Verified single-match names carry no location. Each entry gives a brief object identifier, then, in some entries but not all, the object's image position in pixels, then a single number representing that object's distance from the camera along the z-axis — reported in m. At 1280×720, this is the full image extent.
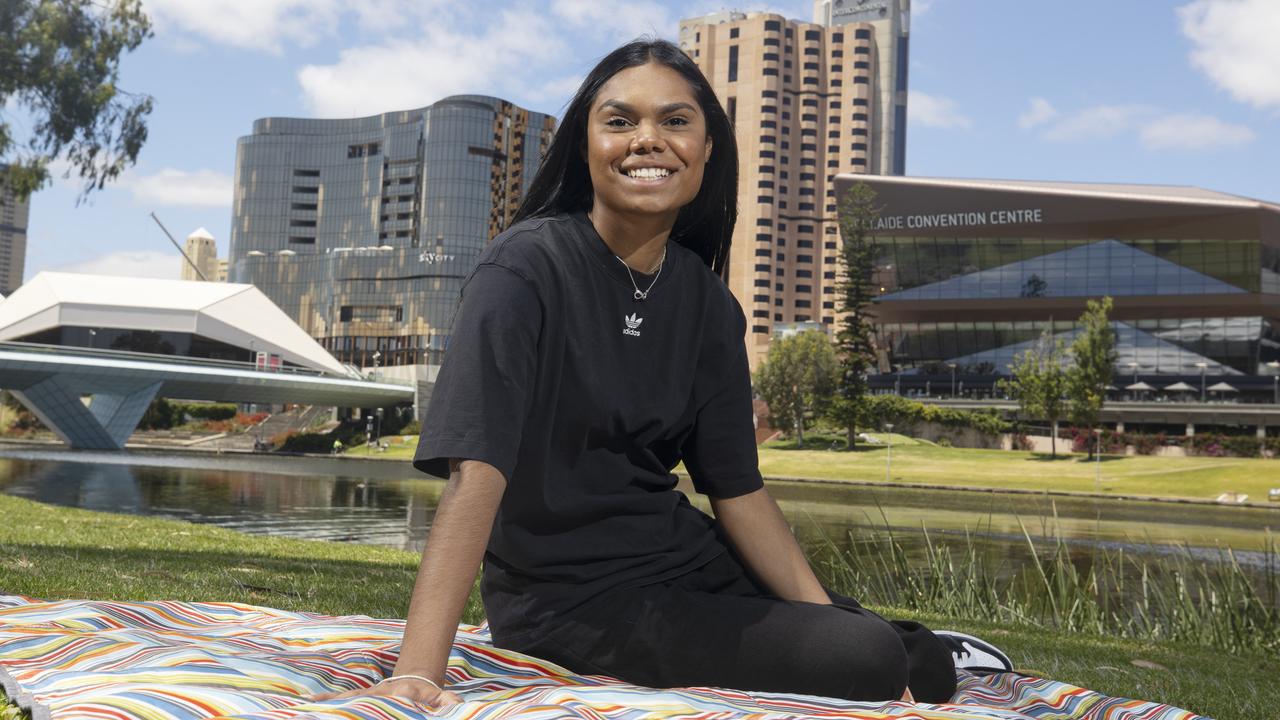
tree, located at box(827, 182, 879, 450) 41.75
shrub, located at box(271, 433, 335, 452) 46.69
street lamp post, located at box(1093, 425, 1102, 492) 28.45
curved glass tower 80.50
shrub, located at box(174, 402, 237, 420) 57.31
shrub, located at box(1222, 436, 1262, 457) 37.41
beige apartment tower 87.69
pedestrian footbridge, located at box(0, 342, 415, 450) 33.41
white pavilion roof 53.00
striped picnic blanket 1.26
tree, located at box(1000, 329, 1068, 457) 36.94
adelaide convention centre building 47.50
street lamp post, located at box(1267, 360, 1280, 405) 45.10
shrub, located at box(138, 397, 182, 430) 53.00
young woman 1.48
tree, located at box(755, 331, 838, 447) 43.09
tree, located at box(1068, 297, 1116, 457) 36.66
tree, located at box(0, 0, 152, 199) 7.32
